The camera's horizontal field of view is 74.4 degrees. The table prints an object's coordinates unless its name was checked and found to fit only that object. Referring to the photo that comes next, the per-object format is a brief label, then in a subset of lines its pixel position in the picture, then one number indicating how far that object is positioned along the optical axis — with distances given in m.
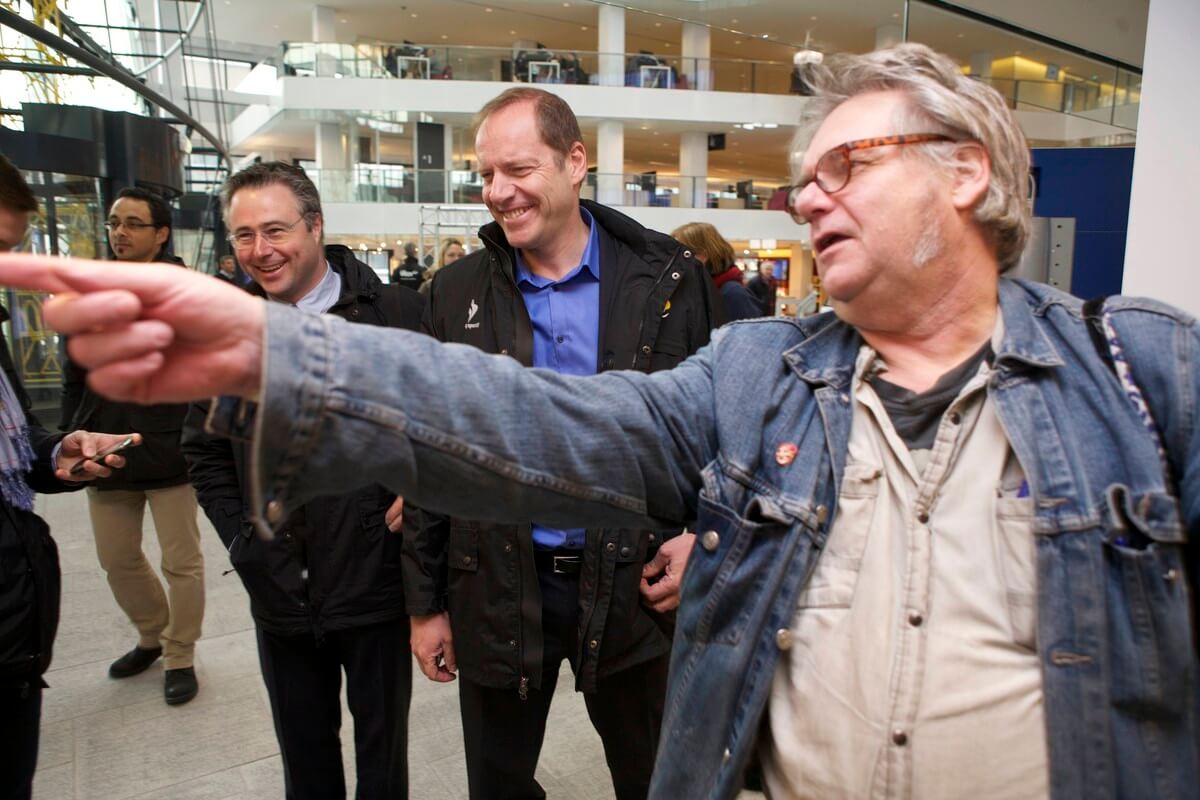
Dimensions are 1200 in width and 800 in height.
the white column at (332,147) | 25.27
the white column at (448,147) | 23.09
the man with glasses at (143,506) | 3.52
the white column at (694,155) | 23.92
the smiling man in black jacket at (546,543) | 2.05
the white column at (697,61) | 21.61
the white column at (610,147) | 22.28
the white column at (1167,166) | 2.80
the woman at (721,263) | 5.23
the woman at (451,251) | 8.73
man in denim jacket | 0.95
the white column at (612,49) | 21.22
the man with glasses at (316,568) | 2.26
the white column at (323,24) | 25.30
